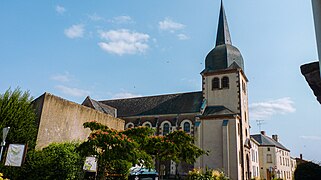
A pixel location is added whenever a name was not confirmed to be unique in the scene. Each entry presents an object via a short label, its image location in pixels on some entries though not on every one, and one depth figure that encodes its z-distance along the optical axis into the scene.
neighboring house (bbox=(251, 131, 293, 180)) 47.34
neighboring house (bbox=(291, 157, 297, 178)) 62.48
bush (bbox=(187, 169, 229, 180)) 18.80
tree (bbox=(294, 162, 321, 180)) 8.99
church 28.31
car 17.33
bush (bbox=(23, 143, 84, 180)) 13.07
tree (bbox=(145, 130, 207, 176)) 16.89
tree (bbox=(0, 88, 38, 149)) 12.91
